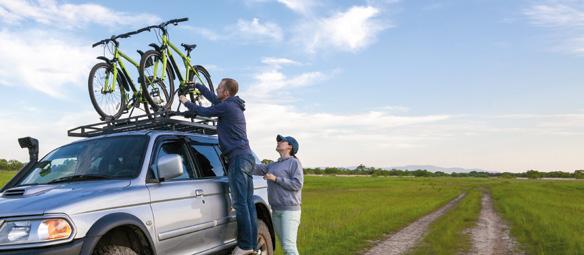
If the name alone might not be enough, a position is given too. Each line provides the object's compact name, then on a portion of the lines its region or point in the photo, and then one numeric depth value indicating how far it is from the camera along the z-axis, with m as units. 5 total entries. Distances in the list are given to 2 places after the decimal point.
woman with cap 6.44
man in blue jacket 6.01
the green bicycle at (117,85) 8.20
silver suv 4.01
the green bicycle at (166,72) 8.43
